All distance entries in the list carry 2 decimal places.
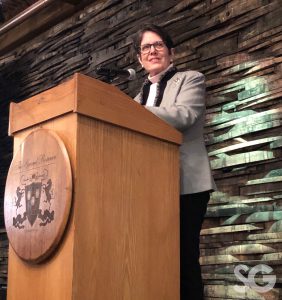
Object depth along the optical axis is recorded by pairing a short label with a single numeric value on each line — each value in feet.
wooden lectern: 3.94
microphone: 5.90
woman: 5.11
